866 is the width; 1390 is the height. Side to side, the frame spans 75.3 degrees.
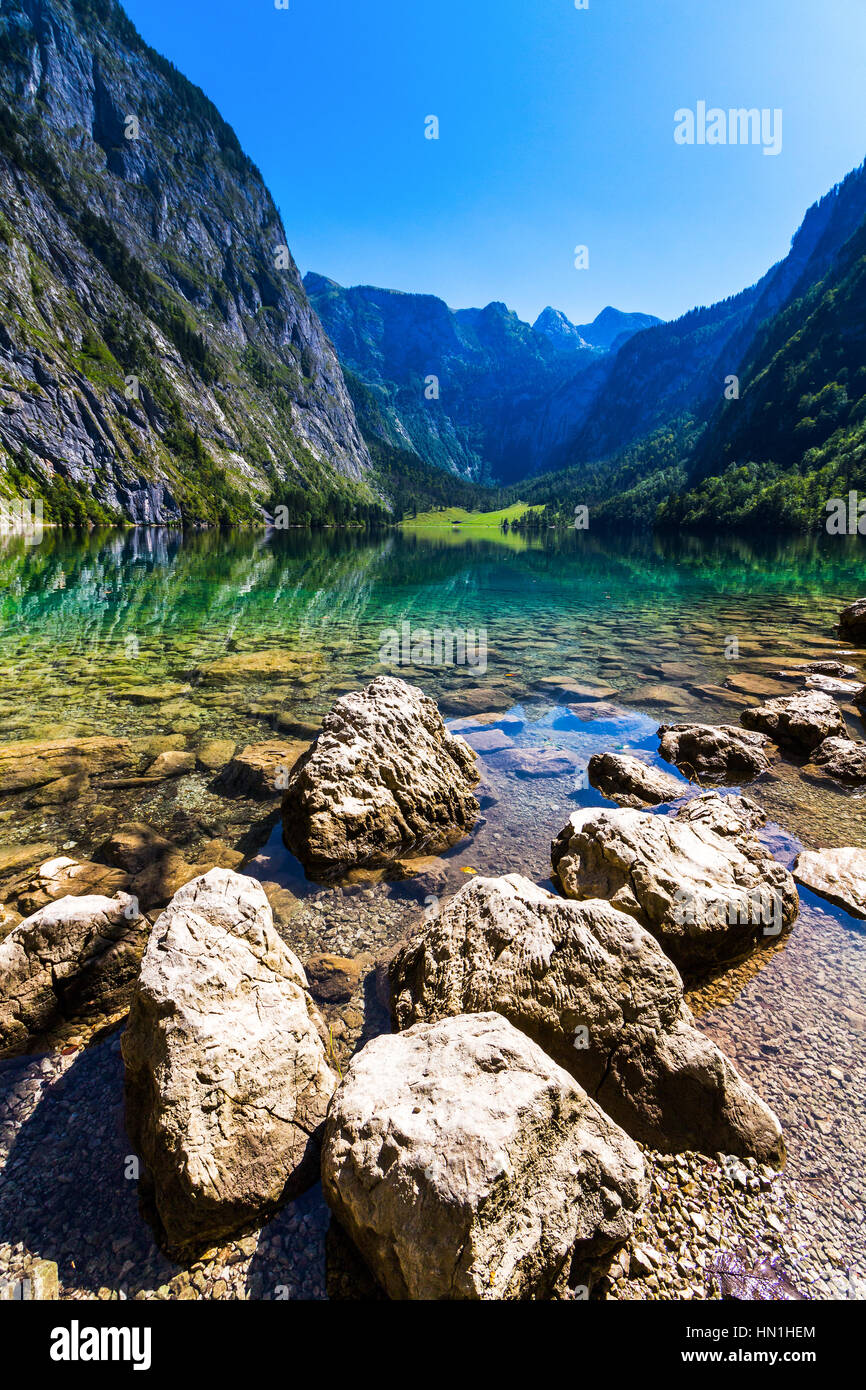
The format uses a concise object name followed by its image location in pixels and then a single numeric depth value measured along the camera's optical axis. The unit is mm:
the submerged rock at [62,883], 7387
